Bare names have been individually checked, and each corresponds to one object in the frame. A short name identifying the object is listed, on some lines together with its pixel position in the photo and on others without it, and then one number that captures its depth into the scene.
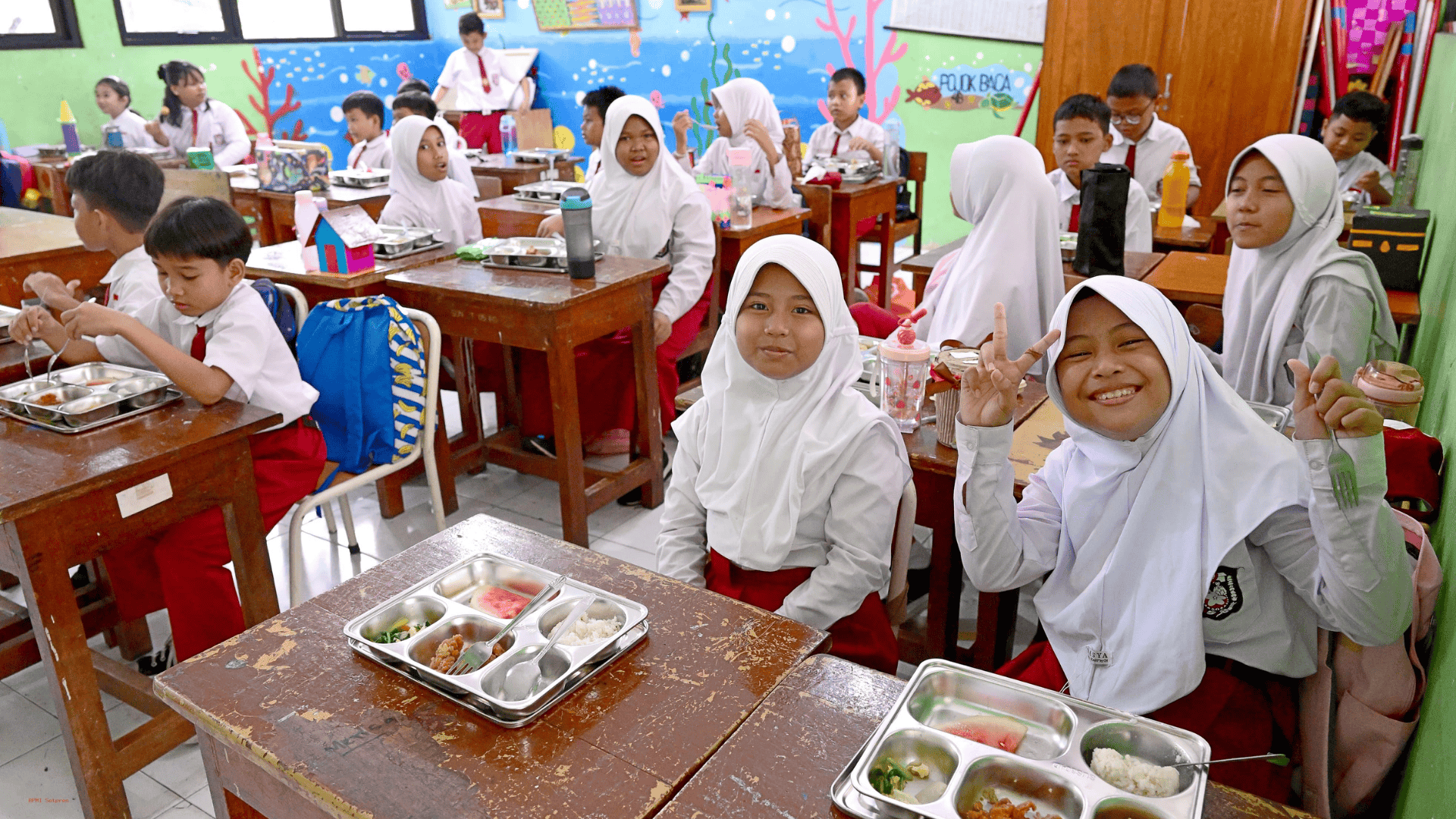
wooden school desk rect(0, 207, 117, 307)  3.28
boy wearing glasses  4.73
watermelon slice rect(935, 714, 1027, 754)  1.02
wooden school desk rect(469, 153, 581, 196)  5.84
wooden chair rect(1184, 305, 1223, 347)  2.61
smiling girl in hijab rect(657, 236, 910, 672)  1.59
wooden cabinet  5.14
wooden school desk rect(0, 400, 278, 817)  1.62
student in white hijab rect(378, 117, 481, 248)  3.92
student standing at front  8.33
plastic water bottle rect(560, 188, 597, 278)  2.85
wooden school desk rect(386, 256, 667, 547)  2.74
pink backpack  1.23
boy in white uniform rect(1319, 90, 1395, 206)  4.02
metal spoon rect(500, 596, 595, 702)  1.11
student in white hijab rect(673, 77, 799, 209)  4.61
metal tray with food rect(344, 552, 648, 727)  1.09
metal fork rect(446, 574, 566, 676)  1.14
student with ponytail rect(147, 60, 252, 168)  6.55
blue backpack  2.31
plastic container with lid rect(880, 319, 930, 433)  1.89
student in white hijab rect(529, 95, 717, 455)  3.54
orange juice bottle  3.99
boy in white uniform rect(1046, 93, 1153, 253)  3.86
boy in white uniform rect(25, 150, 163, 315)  2.31
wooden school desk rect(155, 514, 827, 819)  0.96
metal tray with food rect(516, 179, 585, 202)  4.74
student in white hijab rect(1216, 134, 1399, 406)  2.19
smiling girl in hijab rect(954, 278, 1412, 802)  1.23
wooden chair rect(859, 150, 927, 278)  5.54
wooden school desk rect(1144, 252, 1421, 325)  2.55
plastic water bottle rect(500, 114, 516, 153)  7.25
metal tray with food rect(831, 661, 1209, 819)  0.90
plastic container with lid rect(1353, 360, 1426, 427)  1.77
